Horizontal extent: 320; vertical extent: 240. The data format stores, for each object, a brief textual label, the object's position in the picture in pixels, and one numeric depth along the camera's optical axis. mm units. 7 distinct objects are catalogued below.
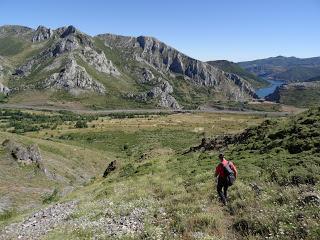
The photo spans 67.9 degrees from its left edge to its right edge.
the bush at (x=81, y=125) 101547
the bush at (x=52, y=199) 21749
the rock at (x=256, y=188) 11843
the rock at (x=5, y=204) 21277
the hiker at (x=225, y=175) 11966
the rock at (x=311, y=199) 9301
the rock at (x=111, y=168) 28353
